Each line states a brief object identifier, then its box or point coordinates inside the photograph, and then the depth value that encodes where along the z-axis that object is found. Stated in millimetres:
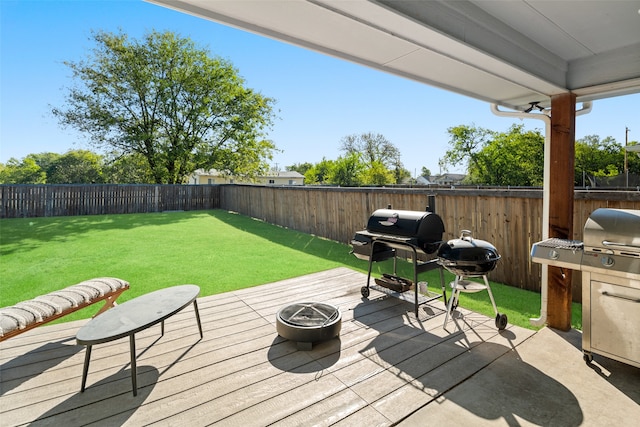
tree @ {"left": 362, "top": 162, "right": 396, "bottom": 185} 27609
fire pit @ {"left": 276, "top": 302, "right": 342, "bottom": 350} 2475
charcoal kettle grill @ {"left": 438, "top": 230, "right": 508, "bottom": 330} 2586
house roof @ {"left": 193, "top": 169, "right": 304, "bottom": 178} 44725
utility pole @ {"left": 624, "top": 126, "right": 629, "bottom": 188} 29180
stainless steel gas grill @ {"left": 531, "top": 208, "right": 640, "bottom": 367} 2041
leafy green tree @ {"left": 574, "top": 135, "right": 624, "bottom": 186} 27312
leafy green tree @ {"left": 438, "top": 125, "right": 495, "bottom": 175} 29317
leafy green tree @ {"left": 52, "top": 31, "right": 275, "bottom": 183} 15875
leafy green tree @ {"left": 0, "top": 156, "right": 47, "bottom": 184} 40378
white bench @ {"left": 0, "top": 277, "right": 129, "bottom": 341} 2113
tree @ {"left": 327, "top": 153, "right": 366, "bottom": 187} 32344
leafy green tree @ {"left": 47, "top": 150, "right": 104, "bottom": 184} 34625
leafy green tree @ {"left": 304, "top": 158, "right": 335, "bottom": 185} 44150
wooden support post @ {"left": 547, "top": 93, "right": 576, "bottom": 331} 2865
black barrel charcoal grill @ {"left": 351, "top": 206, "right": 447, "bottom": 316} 3139
